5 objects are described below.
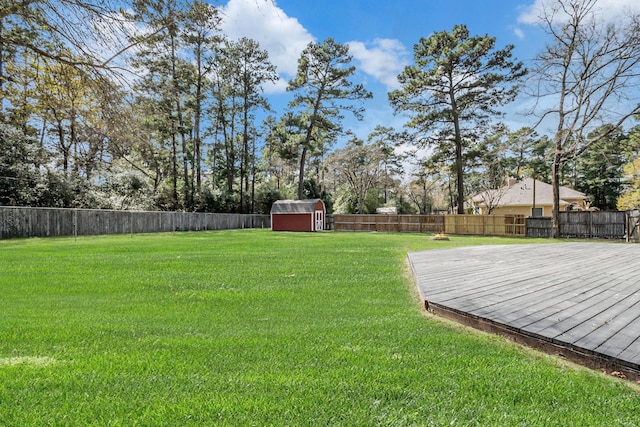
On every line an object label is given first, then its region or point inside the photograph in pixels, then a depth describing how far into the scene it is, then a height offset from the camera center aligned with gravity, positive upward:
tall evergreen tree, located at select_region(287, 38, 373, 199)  25.28 +8.83
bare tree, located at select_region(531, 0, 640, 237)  14.68 +6.18
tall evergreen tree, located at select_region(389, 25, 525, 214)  20.11 +7.51
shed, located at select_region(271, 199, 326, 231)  24.69 -0.12
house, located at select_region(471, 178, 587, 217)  28.17 +1.12
